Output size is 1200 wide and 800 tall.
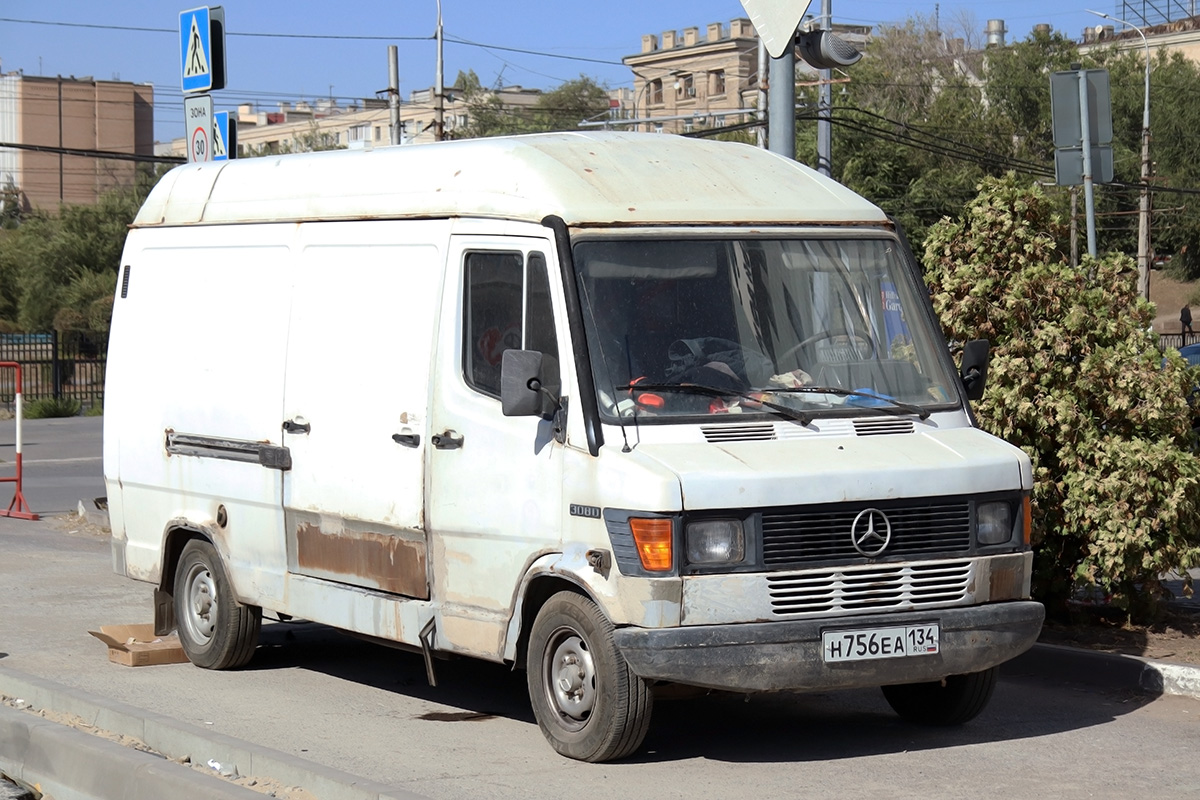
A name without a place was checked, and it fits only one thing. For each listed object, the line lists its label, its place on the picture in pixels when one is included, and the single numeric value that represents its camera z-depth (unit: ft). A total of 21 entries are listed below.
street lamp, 152.66
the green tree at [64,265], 192.65
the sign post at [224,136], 44.37
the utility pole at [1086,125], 35.45
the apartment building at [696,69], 370.53
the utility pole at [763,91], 95.09
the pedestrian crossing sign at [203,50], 44.83
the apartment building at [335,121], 379.76
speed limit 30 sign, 44.19
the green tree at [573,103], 325.01
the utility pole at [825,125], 64.87
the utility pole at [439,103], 141.64
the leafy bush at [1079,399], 27.86
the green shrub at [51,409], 110.83
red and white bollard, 54.29
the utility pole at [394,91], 141.16
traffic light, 33.78
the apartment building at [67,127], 414.41
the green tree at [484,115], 276.00
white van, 20.33
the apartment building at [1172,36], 295.69
